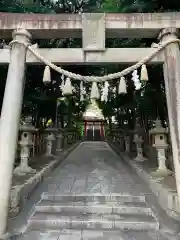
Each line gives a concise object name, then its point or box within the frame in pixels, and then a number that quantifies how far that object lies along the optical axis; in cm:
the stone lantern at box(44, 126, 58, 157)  1170
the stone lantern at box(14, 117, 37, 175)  743
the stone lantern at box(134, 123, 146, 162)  1052
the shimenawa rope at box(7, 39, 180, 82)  436
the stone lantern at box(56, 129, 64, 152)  1510
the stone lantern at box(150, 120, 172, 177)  710
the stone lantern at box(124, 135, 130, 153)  1394
